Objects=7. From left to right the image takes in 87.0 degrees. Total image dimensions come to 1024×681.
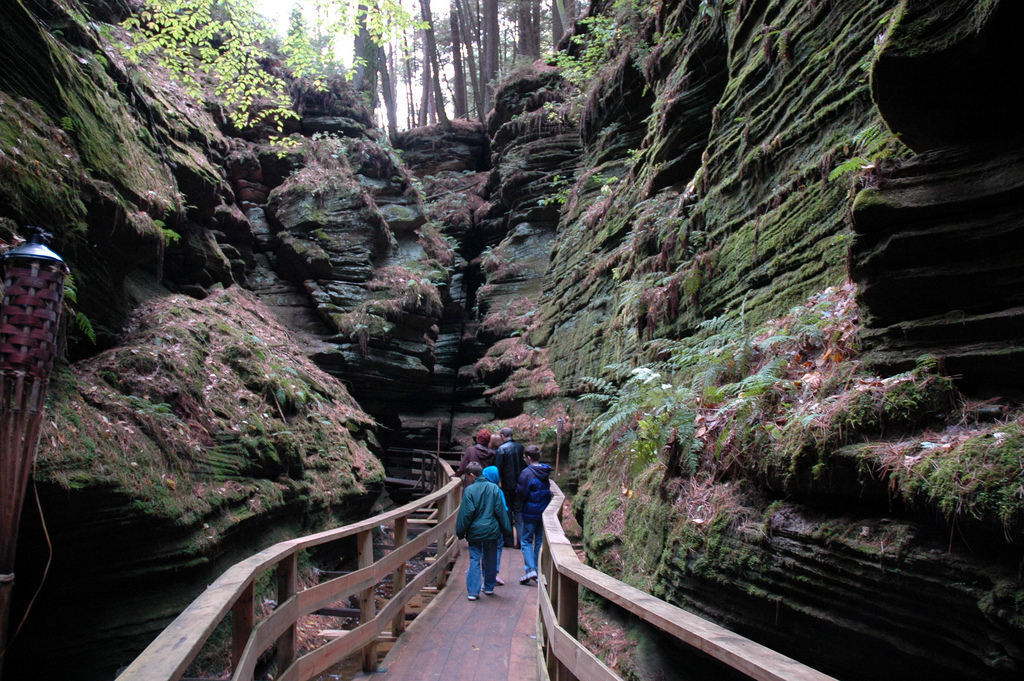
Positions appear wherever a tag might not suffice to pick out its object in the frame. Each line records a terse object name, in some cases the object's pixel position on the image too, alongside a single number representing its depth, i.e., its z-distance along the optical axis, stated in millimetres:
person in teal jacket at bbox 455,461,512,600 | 7023
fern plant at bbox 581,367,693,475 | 4887
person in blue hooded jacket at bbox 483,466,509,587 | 7500
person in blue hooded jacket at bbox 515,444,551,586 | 7871
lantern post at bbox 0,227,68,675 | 3389
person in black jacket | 9227
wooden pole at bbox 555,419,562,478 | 11345
